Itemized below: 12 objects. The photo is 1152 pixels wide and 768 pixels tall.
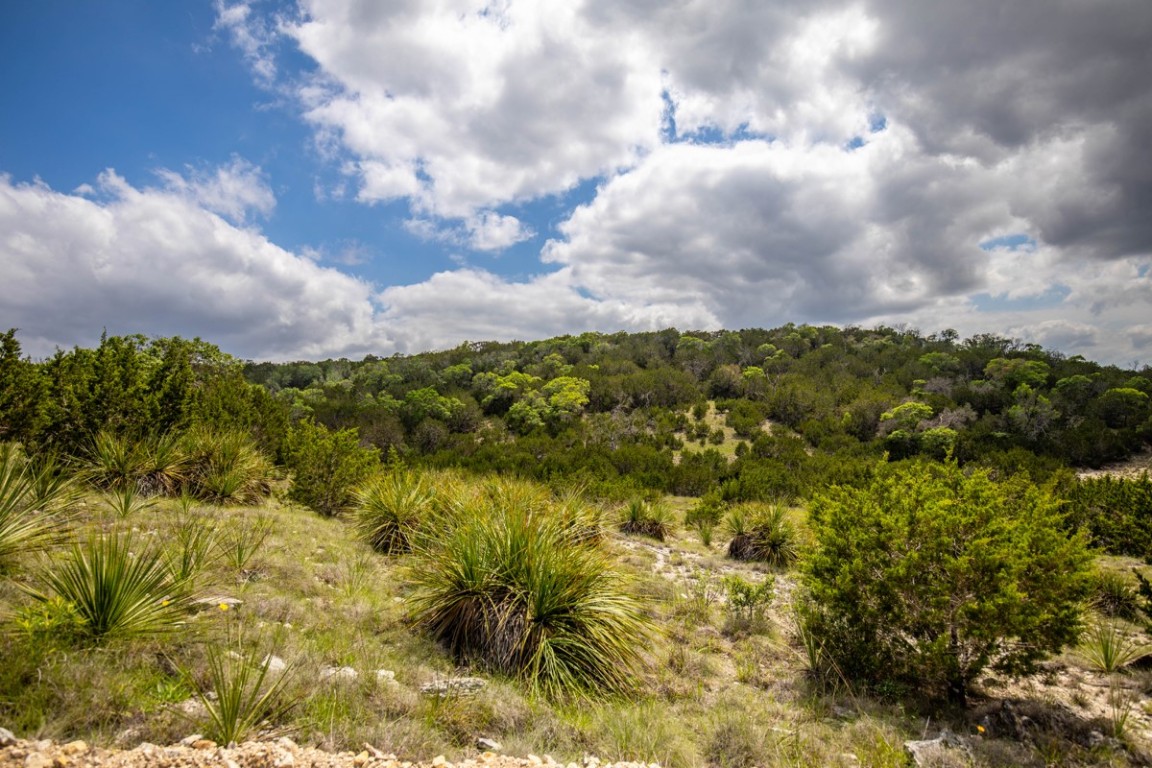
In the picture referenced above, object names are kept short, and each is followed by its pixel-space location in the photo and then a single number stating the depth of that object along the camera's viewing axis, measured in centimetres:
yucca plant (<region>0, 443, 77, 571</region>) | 482
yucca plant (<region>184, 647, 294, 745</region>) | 310
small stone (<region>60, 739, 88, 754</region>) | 269
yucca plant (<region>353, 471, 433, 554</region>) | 956
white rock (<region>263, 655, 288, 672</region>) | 400
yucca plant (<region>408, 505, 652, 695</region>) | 525
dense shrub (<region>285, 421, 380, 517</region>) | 1206
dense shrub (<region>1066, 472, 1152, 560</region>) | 1020
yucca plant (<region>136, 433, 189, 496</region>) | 935
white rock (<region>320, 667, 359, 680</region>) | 404
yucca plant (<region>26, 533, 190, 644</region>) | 387
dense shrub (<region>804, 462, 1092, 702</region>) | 558
